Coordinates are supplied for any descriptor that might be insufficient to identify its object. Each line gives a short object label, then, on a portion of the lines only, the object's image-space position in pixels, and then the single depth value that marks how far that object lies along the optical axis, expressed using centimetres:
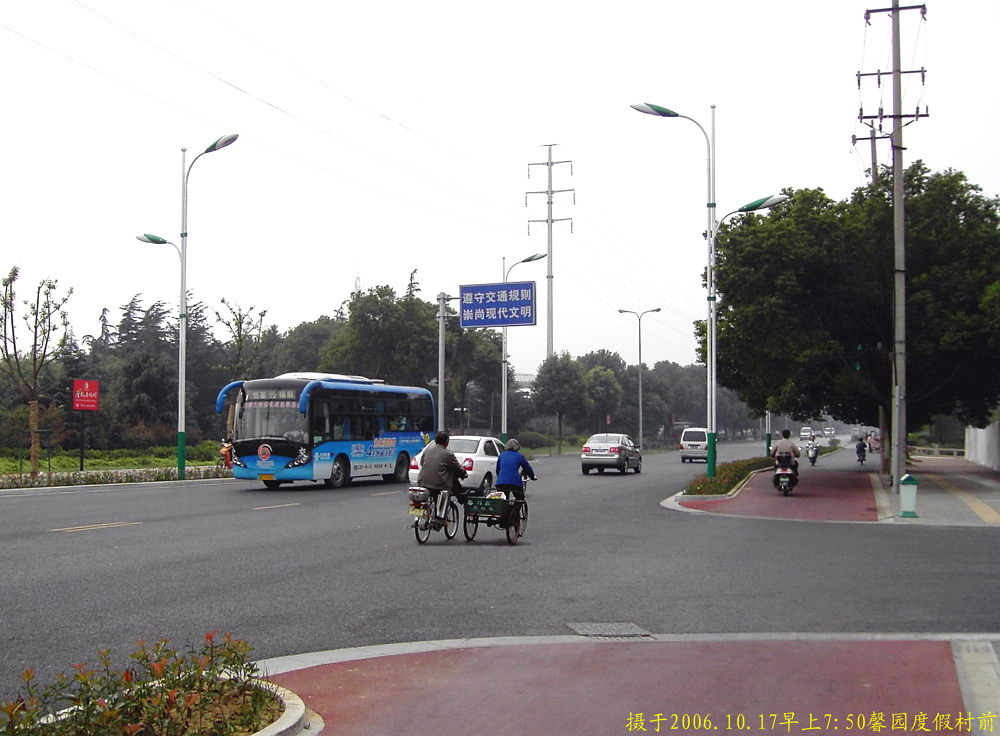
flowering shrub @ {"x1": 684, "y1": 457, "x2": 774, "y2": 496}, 2577
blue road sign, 3747
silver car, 3872
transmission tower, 7731
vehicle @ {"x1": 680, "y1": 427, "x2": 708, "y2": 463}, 5481
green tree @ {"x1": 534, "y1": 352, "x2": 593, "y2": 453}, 7312
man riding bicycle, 1530
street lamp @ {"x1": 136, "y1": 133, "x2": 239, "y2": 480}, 3212
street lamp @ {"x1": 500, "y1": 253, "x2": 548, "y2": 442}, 4288
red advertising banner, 3120
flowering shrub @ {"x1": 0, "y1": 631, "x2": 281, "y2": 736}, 507
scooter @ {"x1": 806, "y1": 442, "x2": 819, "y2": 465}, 4931
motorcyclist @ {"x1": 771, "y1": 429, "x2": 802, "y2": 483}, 2659
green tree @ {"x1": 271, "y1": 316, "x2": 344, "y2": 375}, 8731
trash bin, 2052
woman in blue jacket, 1594
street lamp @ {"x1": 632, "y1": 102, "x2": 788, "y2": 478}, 2747
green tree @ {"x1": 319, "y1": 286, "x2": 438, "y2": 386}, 6788
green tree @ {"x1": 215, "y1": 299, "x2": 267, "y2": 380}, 4050
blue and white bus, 2812
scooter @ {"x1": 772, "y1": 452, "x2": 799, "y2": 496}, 2650
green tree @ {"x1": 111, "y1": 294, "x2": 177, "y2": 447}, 5518
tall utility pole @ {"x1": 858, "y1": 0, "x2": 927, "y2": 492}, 2481
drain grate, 883
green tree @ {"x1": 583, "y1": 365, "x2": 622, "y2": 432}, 8631
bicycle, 1517
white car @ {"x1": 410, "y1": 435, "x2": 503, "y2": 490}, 2627
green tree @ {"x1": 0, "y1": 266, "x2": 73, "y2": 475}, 3128
